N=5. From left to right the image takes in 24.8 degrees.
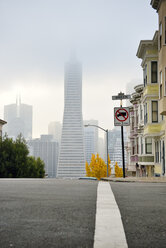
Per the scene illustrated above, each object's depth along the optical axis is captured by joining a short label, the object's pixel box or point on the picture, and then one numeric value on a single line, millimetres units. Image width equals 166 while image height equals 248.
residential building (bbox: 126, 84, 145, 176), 45000
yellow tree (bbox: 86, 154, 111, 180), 72312
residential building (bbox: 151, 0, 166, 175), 25572
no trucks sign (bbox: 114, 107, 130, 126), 17000
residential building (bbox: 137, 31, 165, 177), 33875
